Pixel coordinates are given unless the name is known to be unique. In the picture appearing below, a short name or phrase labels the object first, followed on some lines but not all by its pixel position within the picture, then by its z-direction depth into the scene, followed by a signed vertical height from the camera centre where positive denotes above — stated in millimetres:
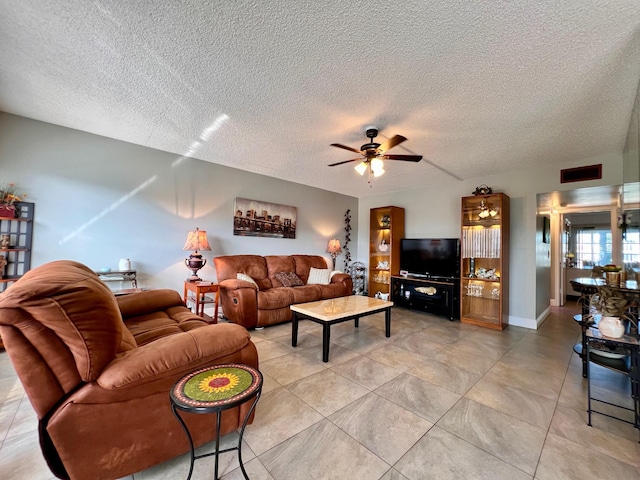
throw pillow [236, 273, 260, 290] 3865 -489
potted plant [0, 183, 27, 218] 2693 +423
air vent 3537 +1119
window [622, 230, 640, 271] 2127 +47
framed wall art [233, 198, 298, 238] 4578 +492
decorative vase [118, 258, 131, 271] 3373 -293
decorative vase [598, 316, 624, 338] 1851 -516
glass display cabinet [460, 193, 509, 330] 4055 -140
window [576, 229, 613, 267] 5781 +173
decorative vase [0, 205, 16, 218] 2682 +281
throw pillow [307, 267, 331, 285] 4816 -552
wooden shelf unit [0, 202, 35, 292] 2854 -14
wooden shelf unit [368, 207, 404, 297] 5426 +99
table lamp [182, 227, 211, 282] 3635 -53
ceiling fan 2801 +1037
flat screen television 4594 -130
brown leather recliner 1037 -597
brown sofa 3568 -672
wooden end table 3407 -618
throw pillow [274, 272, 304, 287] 4523 -580
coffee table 2648 -709
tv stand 4371 -799
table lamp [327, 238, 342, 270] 5773 +7
